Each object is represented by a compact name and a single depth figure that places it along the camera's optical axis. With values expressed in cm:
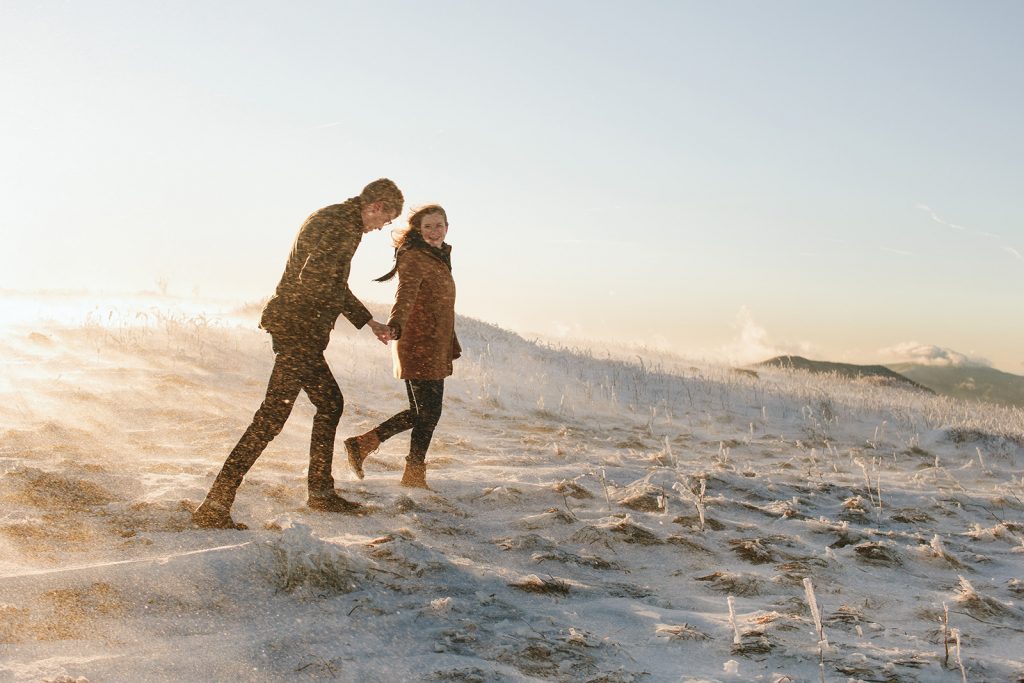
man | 384
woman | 500
